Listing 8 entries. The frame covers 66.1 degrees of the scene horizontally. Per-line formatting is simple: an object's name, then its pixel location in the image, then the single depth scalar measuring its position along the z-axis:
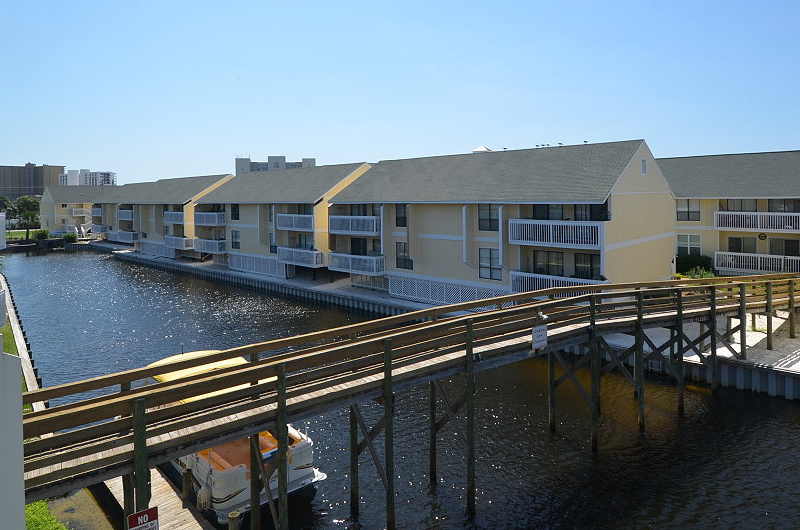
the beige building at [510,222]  31.97
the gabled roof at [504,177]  32.22
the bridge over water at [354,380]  10.55
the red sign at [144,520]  10.12
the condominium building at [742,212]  38.78
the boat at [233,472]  15.59
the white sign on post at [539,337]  18.55
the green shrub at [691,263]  42.38
